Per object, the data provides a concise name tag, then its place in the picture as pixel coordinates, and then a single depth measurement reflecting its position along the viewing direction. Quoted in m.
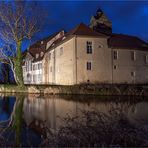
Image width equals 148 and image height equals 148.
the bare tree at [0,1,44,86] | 19.24
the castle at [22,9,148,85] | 20.59
